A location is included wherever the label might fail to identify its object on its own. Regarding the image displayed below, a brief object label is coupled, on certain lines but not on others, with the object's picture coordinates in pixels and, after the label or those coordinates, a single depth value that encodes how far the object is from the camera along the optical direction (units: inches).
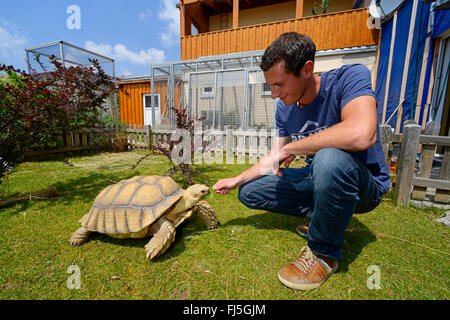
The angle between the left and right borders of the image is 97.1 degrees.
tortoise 77.9
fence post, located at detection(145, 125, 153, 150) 327.9
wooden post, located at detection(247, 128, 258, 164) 265.0
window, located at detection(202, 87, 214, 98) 370.6
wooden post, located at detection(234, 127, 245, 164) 272.5
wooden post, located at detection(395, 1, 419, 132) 232.0
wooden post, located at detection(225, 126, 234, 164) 275.1
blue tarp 214.4
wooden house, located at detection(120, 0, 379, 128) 337.1
